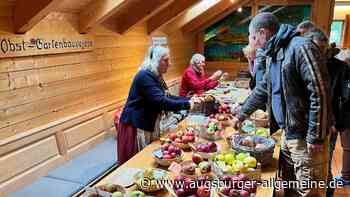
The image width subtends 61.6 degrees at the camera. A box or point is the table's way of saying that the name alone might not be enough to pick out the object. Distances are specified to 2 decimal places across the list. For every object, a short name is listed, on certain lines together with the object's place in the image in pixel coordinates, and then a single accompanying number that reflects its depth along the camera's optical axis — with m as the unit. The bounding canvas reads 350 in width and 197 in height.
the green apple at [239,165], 1.38
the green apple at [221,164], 1.41
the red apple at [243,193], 1.19
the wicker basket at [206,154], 1.62
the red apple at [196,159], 1.57
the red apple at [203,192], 1.19
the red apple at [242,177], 1.28
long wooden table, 1.32
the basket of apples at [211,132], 1.96
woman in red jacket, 3.94
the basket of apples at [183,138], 1.81
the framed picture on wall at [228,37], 6.18
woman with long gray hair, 2.11
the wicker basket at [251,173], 1.37
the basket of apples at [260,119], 2.24
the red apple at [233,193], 1.19
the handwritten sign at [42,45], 1.99
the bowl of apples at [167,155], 1.57
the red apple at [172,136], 1.89
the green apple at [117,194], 1.17
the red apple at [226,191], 1.21
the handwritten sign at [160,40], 4.25
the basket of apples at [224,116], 2.37
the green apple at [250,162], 1.41
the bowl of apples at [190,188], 1.20
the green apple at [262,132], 1.91
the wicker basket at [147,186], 1.30
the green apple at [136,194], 1.19
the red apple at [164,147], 1.65
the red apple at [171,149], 1.62
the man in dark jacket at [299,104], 1.49
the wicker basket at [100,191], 1.19
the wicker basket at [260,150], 1.55
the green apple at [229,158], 1.46
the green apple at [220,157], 1.49
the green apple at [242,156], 1.47
